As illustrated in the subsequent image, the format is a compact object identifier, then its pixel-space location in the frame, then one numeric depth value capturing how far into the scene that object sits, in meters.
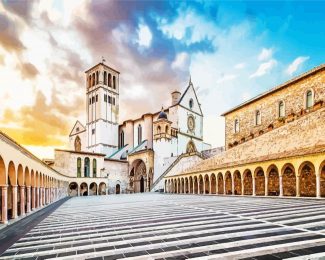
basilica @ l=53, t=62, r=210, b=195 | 43.59
